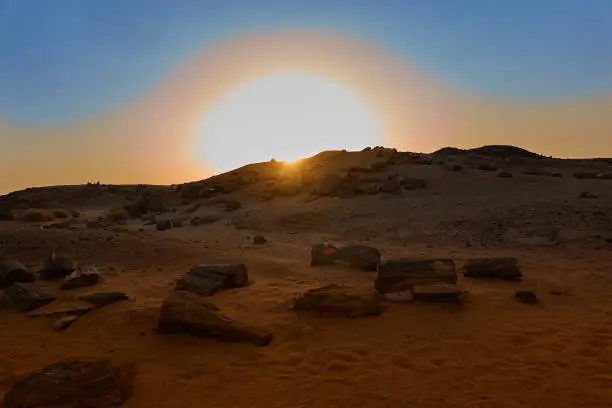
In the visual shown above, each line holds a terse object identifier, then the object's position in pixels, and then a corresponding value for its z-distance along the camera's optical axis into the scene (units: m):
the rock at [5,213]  25.88
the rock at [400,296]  8.48
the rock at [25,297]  8.65
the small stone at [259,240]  16.60
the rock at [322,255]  12.41
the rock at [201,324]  6.96
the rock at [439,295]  8.28
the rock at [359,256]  11.56
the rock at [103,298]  8.64
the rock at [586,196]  19.73
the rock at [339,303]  7.89
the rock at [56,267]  10.85
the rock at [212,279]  9.50
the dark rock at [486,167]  27.33
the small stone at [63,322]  7.69
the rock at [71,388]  5.00
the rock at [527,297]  8.62
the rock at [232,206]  25.39
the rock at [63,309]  8.22
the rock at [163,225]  21.50
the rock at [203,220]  22.88
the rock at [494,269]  10.20
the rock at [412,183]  23.58
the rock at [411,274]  8.90
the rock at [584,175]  26.12
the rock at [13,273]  10.39
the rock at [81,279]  10.03
